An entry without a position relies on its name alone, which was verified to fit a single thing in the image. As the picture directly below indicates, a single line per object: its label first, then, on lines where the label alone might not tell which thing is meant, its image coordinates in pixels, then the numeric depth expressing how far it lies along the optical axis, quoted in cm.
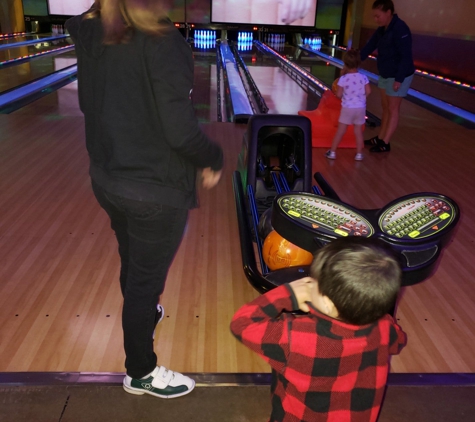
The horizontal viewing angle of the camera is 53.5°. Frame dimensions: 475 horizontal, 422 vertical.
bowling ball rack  116
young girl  314
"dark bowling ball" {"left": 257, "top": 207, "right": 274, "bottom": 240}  194
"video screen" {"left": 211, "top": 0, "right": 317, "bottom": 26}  1237
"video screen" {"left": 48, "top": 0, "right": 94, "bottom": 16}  1255
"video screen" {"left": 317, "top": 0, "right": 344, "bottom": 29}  1289
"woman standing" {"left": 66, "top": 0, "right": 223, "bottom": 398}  89
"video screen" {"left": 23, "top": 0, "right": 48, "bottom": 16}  1255
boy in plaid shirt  75
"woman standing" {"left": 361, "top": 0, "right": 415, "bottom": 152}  326
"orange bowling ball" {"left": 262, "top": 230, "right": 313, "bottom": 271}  177
